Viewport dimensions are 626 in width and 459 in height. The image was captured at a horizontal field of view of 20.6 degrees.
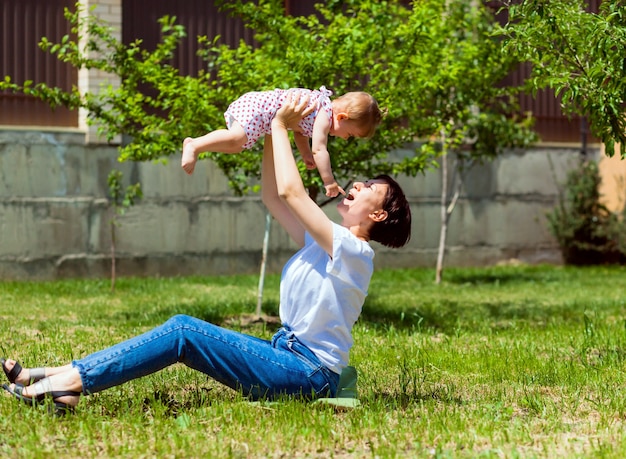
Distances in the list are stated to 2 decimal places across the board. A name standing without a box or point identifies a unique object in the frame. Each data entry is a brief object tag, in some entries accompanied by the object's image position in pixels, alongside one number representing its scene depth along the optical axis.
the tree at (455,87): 15.22
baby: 9.12
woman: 7.91
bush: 27.78
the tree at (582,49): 11.08
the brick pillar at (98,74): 22.63
